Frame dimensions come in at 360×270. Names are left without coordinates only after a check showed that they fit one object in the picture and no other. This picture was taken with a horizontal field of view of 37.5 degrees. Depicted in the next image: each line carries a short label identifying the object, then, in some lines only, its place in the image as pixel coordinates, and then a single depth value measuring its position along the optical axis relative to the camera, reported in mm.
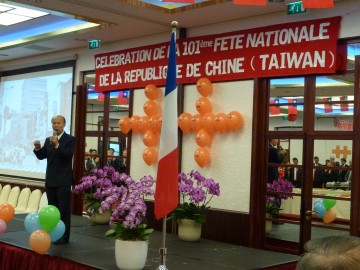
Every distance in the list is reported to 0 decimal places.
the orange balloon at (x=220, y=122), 6457
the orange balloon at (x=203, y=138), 6602
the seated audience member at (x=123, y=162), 7992
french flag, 3752
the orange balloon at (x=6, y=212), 5586
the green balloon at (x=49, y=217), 4801
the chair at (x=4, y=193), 9688
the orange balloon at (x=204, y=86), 6711
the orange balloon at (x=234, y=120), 6363
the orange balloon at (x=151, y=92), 7410
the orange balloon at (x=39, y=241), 4695
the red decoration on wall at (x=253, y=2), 3807
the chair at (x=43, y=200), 8773
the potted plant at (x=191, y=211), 5871
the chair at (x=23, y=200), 9164
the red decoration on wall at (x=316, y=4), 3881
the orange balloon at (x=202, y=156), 6621
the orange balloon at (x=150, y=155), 7270
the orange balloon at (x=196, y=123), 6711
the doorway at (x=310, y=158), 5488
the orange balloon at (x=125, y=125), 7695
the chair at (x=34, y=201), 8953
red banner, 5730
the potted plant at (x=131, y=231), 4152
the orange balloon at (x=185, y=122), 6805
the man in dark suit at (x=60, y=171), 5266
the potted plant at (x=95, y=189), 6738
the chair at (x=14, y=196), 9430
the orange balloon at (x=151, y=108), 7324
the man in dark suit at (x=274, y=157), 6152
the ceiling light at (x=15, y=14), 7250
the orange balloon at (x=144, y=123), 7351
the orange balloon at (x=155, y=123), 7176
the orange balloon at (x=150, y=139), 7230
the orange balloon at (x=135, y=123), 7520
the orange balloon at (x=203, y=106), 6656
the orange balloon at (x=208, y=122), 6582
